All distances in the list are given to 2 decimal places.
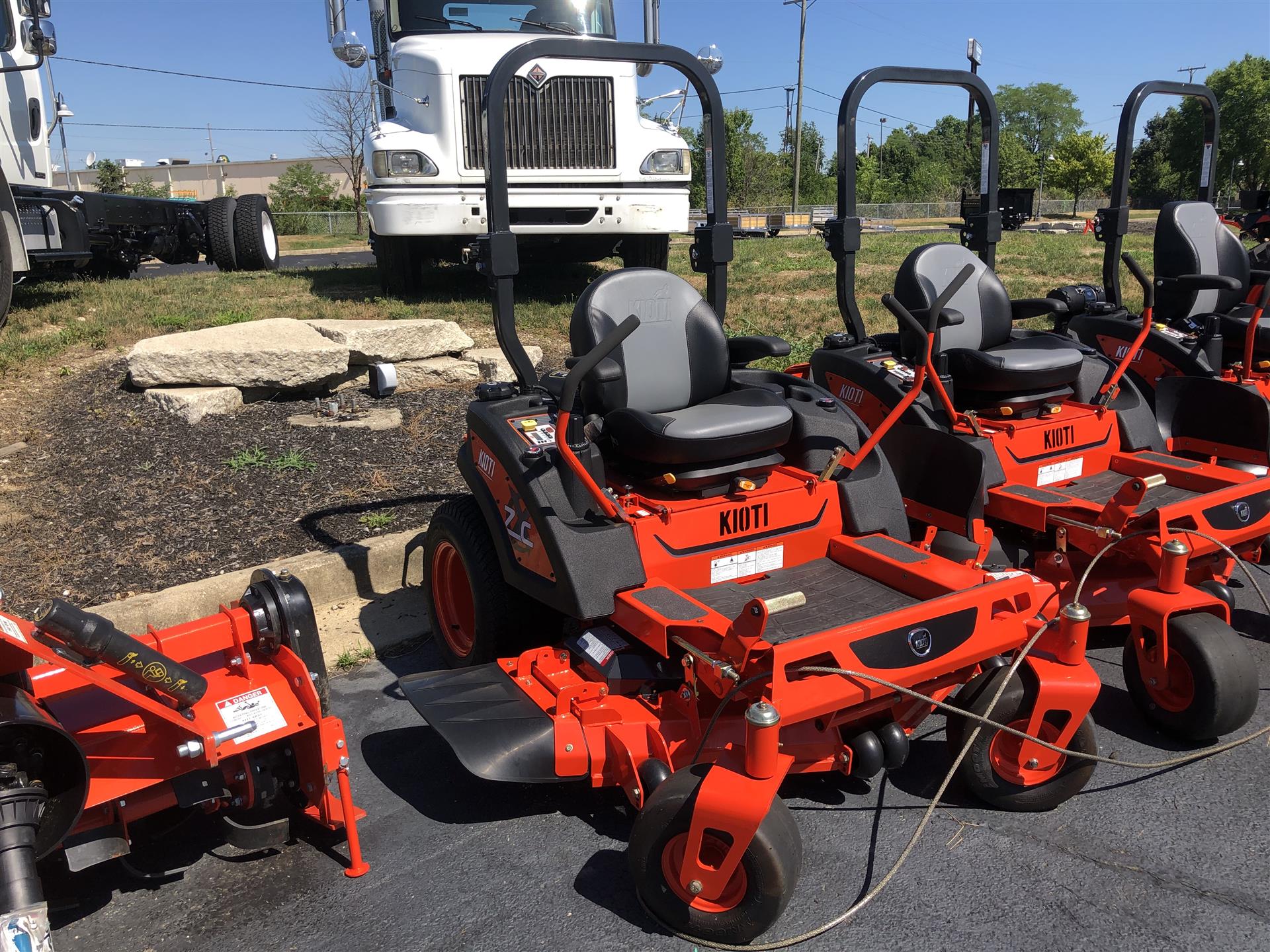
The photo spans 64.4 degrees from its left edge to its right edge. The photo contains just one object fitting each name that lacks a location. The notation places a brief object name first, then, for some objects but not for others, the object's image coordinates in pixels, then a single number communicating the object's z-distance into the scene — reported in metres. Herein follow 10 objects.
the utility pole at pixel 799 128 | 41.38
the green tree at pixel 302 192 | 39.75
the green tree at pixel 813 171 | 58.71
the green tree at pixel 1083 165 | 52.47
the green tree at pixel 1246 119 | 43.53
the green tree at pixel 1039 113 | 83.25
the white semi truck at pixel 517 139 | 7.96
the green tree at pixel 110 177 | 37.44
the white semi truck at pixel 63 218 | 7.88
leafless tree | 31.70
